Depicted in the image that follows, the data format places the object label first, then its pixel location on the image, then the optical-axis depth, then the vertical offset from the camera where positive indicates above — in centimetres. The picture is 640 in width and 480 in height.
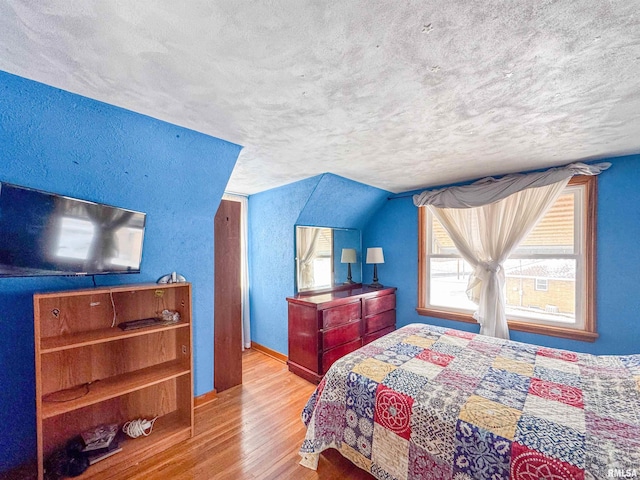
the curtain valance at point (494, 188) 248 +58
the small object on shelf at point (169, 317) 202 -62
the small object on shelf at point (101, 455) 165 -141
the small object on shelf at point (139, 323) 180 -61
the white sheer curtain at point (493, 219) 266 +23
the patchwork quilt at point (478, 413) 109 -89
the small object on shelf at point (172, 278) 203 -31
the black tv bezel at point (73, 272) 137 -19
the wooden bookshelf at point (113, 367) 161 -93
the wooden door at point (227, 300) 264 -64
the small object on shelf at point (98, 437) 169 -135
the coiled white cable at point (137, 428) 187 -139
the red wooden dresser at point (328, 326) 278 -103
